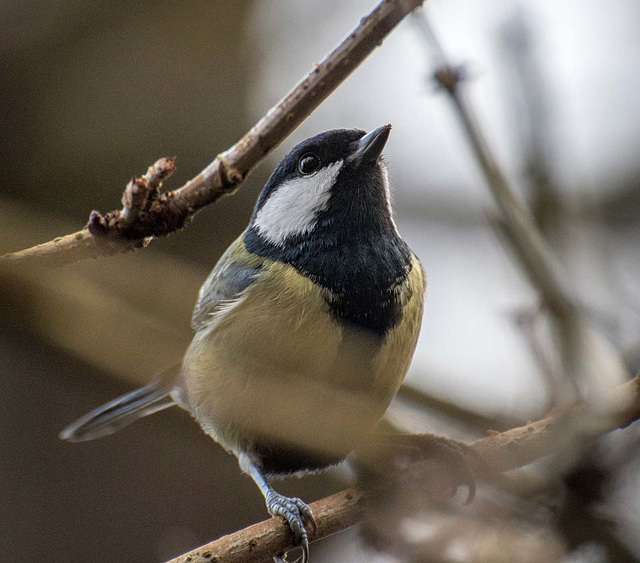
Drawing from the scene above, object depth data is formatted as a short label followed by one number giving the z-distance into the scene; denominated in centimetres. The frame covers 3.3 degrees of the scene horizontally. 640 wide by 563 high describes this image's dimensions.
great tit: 234
